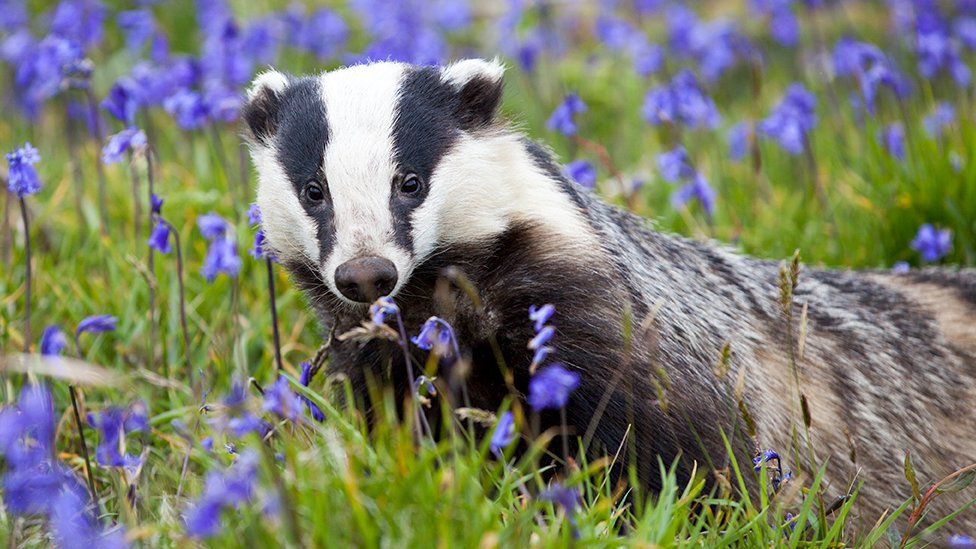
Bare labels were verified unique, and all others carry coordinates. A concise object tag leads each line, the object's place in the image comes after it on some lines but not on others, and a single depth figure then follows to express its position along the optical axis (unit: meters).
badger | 6.09
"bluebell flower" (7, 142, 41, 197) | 6.40
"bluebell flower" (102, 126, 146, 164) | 7.59
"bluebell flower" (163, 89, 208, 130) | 9.12
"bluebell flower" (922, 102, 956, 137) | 10.48
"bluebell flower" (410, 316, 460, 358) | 5.07
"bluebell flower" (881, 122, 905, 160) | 10.52
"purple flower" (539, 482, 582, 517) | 4.37
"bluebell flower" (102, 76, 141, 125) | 8.61
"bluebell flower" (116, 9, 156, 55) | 12.16
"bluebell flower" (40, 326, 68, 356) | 5.79
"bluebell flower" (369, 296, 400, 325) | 5.15
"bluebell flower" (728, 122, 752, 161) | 12.30
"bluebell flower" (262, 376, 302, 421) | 4.48
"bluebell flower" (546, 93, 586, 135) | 9.68
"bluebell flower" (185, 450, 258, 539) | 3.85
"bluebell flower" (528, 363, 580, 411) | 4.80
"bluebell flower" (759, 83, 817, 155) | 10.90
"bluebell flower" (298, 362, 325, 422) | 6.13
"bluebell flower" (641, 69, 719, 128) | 10.74
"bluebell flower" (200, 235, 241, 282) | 6.82
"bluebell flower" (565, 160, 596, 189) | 9.23
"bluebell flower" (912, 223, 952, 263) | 9.28
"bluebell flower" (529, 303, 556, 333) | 5.11
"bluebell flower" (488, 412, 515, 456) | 4.69
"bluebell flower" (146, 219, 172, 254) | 7.23
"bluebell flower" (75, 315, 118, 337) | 6.61
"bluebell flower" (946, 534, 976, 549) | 4.95
